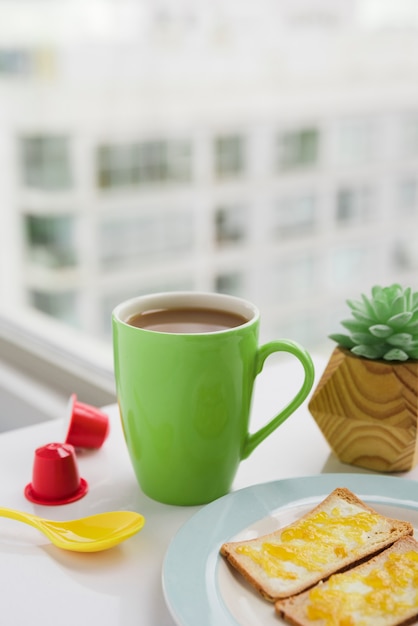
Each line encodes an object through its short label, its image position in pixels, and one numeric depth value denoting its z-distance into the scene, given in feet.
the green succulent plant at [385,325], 1.87
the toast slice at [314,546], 1.43
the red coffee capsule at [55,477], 1.81
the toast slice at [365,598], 1.30
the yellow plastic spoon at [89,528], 1.60
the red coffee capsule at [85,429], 2.06
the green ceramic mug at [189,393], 1.66
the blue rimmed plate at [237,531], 1.34
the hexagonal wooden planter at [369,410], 1.87
